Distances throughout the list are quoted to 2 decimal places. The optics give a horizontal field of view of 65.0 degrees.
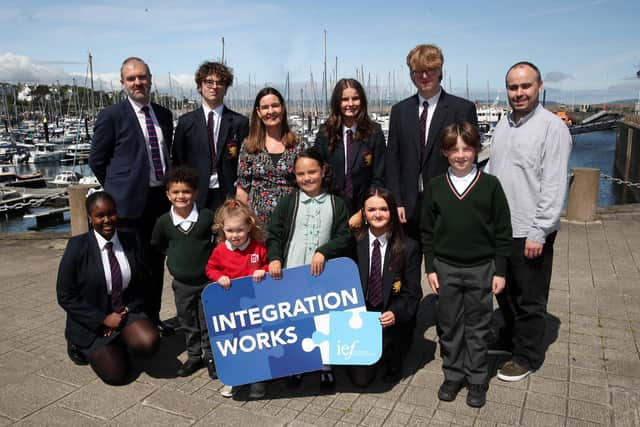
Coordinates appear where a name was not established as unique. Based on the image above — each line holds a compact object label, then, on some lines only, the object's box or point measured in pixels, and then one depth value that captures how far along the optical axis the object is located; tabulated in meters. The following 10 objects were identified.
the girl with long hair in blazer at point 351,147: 4.27
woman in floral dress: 4.28
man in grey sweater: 3.61
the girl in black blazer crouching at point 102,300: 4.07
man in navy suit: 4.49
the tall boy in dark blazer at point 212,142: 4.72
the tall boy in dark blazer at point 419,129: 4.07
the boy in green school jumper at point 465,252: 3.54
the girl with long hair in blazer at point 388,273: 3.84
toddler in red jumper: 3.80
